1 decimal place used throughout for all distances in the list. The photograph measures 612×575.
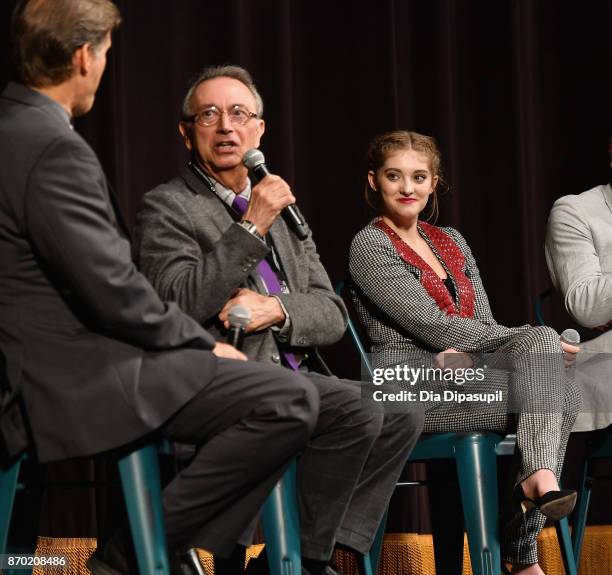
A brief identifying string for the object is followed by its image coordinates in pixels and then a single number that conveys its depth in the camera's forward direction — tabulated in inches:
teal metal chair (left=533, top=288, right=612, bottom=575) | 218.7
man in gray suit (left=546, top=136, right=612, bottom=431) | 214.7
